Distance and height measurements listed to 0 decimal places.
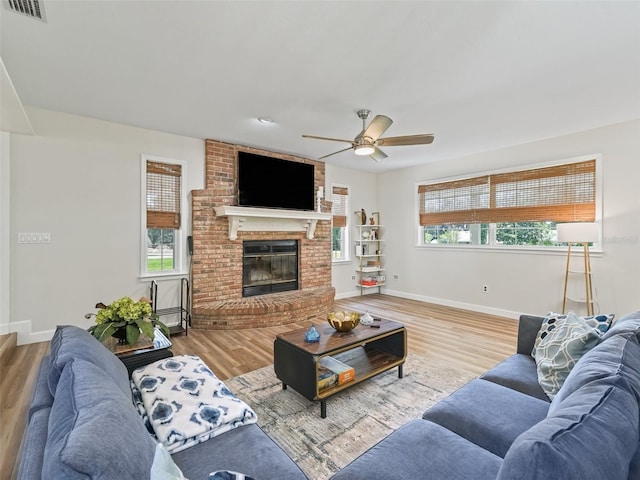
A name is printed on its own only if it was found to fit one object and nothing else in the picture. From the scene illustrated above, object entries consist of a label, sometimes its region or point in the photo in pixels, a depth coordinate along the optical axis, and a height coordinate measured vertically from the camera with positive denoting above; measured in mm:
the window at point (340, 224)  6238 +292
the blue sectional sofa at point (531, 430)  750 -619
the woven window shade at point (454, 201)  5152 +667
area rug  1870 -1275
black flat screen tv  4770 +910
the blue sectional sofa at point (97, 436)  711 -531
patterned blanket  1292 -798
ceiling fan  2900 +982
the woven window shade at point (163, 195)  4160 +602
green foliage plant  2070 -575
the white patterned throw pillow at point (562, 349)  1666 -636
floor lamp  3623 +11
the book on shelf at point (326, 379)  2213 -1034
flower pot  2141 -674
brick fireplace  4328 -363
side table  2000 -761
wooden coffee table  2205 -974
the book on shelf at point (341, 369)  2326 -1030
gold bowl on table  2577 -700
